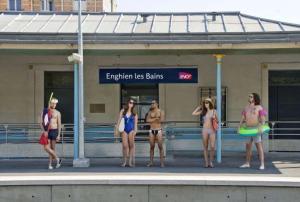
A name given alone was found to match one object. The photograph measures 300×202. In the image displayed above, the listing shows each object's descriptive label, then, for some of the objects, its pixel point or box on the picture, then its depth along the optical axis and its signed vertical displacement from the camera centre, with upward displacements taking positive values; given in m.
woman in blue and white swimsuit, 12.42 -0.56
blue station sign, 16.20 +1.00
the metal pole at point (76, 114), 12.92 -0.18
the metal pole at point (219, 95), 12.98 +0.29
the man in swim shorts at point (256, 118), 11.84 -0.27
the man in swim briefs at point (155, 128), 12.27 -0.52
